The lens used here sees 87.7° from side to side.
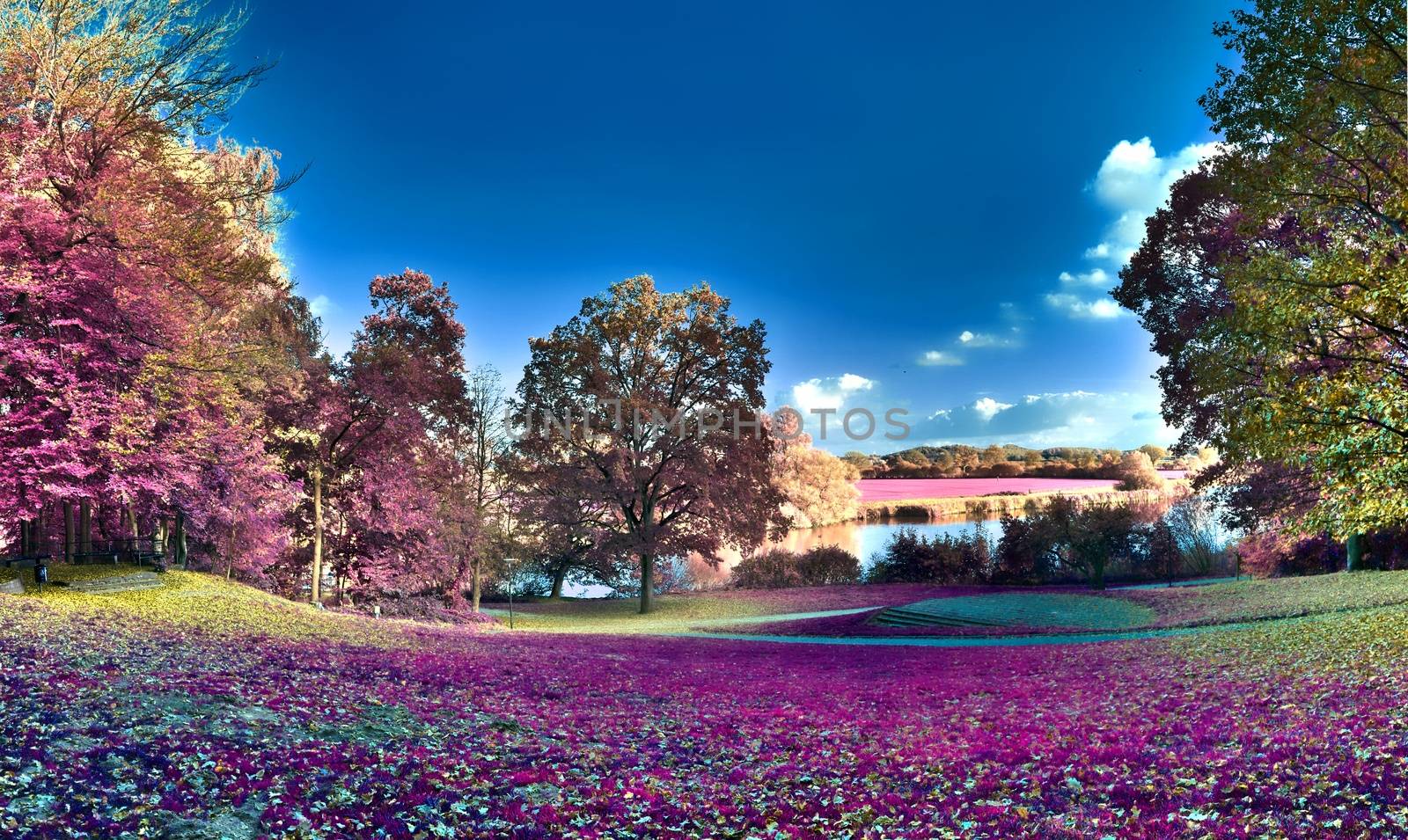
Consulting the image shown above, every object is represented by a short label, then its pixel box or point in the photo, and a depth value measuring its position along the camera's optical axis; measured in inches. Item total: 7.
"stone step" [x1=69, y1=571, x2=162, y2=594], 586.6
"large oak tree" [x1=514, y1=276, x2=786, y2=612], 1042.7
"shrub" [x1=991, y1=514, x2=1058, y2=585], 1223.5
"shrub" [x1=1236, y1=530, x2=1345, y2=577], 1030.4
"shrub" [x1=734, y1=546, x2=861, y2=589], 1382.9
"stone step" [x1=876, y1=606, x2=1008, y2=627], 818.8
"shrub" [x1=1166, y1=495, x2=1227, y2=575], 1224.8
